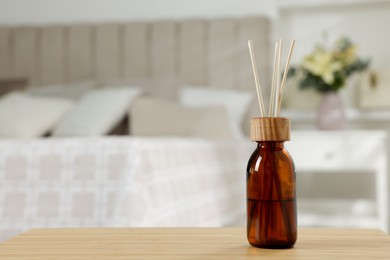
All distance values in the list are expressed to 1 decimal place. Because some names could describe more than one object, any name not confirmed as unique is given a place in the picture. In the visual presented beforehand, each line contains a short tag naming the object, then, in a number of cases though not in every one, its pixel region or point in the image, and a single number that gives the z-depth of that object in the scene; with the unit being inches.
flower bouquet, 140.5
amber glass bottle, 32.5
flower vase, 140.6
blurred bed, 64.5
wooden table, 31.2
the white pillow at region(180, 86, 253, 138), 141.5
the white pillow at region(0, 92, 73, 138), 123.0
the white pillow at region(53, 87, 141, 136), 124.8
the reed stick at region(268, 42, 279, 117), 34.0
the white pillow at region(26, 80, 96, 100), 144.6
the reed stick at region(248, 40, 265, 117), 33.6
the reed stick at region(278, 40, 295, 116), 33.3
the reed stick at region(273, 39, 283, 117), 33.2
